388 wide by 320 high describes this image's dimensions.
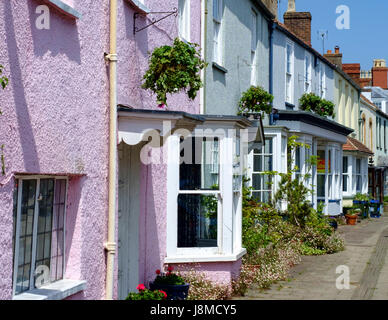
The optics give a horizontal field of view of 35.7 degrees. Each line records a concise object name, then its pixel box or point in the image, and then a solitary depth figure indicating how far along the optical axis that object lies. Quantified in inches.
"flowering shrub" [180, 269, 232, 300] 338.6
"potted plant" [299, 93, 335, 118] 804.6
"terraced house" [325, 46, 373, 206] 1096.2
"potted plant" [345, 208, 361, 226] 992.9
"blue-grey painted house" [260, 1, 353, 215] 642.8
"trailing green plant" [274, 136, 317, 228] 602.4
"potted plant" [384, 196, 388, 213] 1437.5
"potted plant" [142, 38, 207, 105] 313.6
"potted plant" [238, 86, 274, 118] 569.6
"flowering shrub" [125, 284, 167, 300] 278.8
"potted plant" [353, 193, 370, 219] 1124.1
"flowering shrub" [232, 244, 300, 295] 394.1
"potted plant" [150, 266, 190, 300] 319.0
